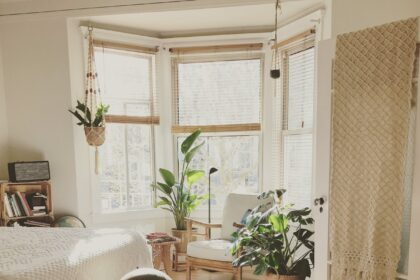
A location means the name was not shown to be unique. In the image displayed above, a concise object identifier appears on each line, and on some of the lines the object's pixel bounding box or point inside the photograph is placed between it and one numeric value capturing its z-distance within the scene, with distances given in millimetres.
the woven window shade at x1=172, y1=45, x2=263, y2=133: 3463
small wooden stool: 2689
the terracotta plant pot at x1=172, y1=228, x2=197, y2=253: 3201
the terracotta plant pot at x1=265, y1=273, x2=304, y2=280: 2250
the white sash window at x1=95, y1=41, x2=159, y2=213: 3359
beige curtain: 1615
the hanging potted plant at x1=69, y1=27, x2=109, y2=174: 2975
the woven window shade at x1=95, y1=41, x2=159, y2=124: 3338
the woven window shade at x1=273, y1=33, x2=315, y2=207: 2914
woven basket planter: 2965
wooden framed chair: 2623
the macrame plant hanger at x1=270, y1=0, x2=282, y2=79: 2926
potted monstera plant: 2271
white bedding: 1492
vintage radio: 2732
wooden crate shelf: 2678
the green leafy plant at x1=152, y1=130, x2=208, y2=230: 3244
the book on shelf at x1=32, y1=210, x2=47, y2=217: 2787
